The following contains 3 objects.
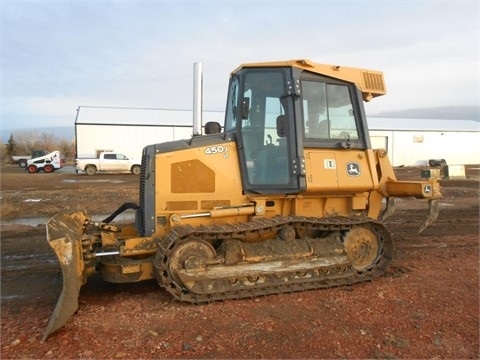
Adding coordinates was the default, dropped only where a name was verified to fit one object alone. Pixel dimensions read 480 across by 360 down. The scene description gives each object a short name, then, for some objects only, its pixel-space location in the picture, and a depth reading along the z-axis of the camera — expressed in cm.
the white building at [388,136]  3919
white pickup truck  3072
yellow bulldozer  548
